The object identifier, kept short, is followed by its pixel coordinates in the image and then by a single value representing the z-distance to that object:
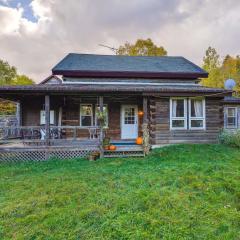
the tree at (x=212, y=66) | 27.98
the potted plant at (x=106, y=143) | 10.69
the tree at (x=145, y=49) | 31.50
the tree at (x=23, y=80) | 45.77
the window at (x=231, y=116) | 16.33
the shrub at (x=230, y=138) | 11.88
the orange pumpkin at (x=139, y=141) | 11.96
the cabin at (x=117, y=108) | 10.76
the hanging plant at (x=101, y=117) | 10.45
